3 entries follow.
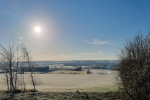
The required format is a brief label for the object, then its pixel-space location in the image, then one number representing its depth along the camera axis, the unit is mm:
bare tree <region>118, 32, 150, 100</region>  3604
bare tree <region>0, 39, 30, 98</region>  5648
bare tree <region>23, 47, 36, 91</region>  16089
